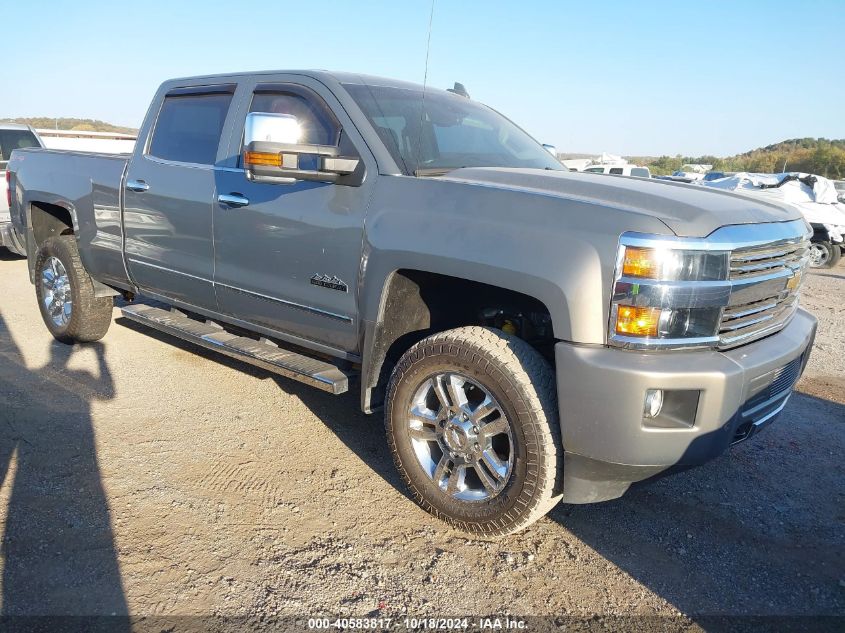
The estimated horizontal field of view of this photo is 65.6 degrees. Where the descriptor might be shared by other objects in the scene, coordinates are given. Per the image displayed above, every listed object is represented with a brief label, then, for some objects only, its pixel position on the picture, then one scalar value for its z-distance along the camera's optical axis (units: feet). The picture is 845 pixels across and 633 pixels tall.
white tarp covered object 39.83
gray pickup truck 8.05
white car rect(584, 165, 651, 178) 50.34
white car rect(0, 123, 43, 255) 28.96
